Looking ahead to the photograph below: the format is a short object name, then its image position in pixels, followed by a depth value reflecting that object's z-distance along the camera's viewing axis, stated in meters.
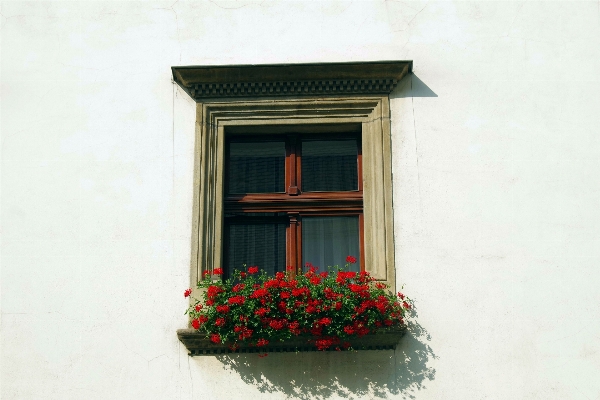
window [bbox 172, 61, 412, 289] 6.41
